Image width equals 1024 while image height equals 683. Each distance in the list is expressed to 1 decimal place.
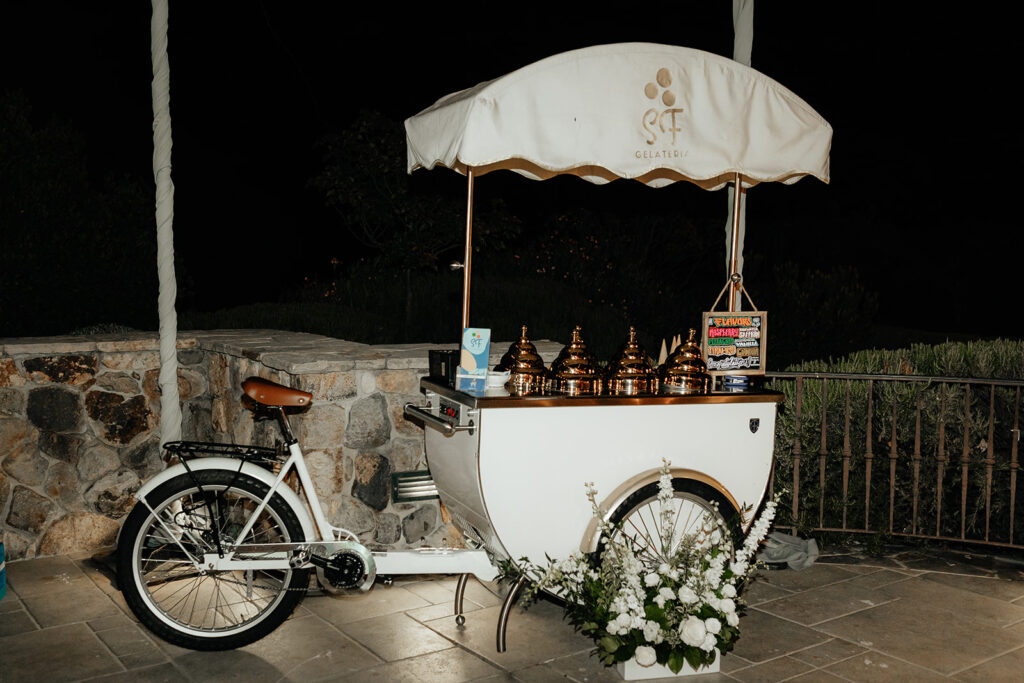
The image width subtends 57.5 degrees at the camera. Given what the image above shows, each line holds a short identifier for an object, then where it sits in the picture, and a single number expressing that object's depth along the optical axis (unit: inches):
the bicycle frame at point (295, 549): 152.2
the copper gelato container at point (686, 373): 163.6
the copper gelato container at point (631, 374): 159.2
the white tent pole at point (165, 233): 187.9
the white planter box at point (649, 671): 144.2
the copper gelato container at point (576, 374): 155.9
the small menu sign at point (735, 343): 170.1
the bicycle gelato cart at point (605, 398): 146.9
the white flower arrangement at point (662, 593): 137.1
